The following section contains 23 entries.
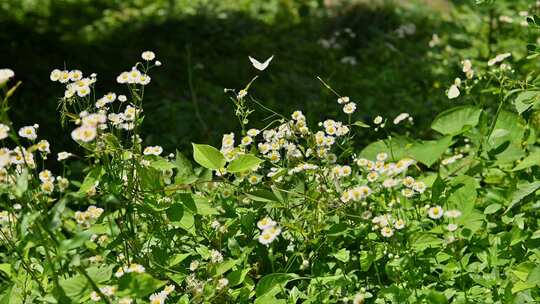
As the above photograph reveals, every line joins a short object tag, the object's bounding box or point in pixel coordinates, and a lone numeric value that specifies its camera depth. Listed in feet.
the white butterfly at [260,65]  6.91
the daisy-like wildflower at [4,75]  6.18
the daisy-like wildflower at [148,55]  6.86
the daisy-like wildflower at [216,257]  6.66
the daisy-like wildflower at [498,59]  7.27
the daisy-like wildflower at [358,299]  6.42
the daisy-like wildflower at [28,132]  6.70
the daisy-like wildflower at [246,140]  6.93
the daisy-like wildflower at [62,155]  6.71
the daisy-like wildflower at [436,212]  6.47
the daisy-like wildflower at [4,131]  6.26
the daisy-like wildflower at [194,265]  6.65
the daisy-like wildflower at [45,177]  6.69
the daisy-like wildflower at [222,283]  6.54
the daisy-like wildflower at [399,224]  6.59
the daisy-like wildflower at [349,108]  6.96
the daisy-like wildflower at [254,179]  6.95
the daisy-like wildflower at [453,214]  6.41
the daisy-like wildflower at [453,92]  7.12
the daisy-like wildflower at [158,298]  6.40
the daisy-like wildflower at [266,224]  6.44
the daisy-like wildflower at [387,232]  6.57
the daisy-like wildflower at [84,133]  6.17
